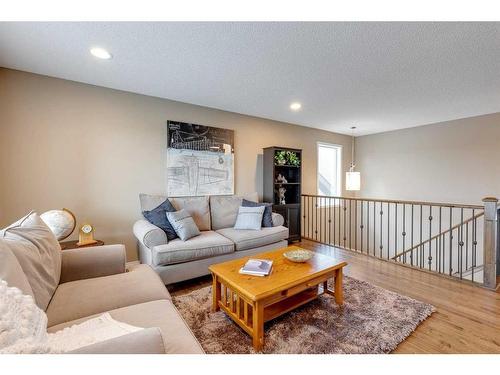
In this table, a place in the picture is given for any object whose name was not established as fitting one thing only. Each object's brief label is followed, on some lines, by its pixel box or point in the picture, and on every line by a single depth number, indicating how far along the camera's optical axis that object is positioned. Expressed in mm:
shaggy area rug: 1475
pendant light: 4052
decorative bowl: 1920
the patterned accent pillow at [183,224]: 2477
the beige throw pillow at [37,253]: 1134
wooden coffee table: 1462
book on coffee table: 1695
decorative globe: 1995
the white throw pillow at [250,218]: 3061
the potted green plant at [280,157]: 3813
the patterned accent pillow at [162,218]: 2479
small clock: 2219
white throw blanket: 573
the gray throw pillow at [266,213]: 3178
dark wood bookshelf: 3781
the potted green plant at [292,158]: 3979
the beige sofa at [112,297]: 731
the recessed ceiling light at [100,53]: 1908
